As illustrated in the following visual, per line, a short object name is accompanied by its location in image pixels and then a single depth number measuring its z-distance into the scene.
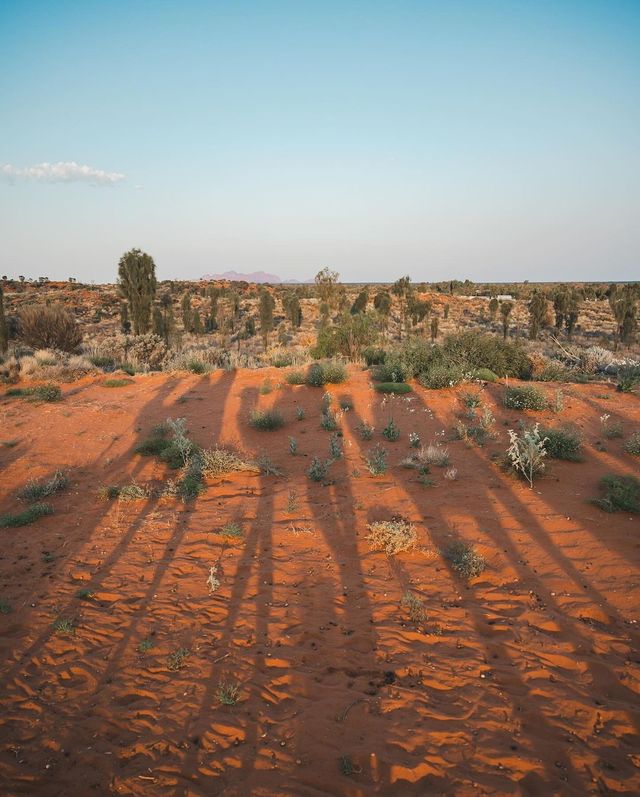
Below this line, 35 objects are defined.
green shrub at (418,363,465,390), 12.25
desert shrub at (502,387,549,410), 10.28
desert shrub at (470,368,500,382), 12.91
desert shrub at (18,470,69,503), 7.34
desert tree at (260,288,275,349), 31.27
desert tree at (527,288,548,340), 30.95
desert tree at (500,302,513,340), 32.67
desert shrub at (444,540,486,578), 5.01
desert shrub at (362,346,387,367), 17.02
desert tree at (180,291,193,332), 35.50
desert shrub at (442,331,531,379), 14.12
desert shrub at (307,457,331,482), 7.71
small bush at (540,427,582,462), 7.79
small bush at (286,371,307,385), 13.74
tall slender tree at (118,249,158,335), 21.77
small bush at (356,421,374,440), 9.48
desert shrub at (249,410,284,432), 10.31
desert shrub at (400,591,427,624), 4.39
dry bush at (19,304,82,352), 20.62
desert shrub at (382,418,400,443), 9.39
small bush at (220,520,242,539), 5.97
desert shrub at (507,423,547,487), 6.87
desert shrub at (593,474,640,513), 6.04
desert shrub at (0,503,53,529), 6.51
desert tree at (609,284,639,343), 27.58
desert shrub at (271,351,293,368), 17.22
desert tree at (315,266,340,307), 33.34
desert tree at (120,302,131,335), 32.62
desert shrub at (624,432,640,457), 7.89
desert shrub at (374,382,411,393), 12.27
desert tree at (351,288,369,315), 42.06
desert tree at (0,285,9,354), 19.38
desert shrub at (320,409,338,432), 10.17
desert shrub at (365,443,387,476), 7.68
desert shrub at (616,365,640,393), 11.77
